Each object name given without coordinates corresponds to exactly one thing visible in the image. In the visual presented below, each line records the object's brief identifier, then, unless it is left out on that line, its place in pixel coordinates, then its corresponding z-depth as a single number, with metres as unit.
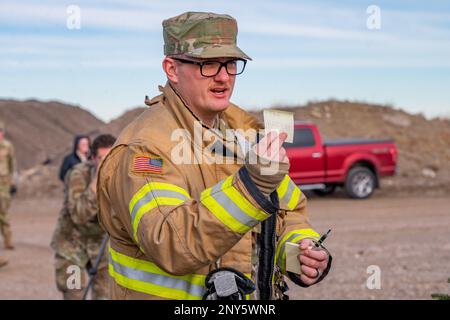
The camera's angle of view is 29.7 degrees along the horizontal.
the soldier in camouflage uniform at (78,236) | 7.23
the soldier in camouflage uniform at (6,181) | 14.16
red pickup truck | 20.21
